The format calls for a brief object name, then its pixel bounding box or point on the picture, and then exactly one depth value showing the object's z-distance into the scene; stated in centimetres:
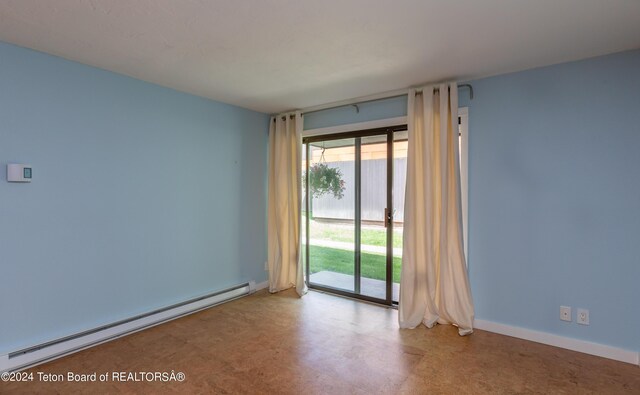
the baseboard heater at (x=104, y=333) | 245
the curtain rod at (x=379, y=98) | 317
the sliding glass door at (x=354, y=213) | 377
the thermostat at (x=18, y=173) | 240
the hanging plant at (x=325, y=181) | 425
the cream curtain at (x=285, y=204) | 427
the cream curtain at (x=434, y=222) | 312
